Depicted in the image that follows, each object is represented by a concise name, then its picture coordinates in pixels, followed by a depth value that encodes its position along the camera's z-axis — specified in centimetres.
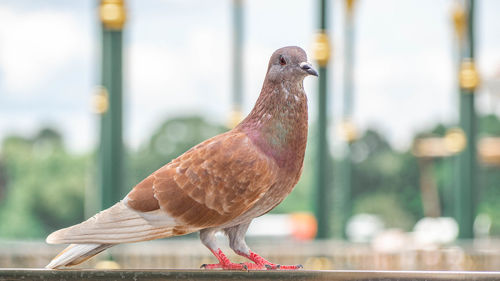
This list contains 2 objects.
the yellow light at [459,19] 1293
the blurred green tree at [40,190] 3119
